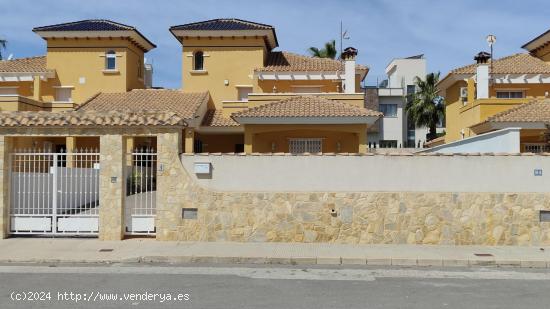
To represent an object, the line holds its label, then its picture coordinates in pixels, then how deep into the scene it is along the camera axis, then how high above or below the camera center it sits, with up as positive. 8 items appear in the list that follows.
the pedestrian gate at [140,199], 14.30 -1.15
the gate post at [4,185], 14.26 -0.75
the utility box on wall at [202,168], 14.01 -0.30
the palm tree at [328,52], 53.59 +9.62
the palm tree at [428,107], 49.78 +4.27
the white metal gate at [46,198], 14.33 -1.15
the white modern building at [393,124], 54.41 +3.07
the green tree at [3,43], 48.44 +9.28
